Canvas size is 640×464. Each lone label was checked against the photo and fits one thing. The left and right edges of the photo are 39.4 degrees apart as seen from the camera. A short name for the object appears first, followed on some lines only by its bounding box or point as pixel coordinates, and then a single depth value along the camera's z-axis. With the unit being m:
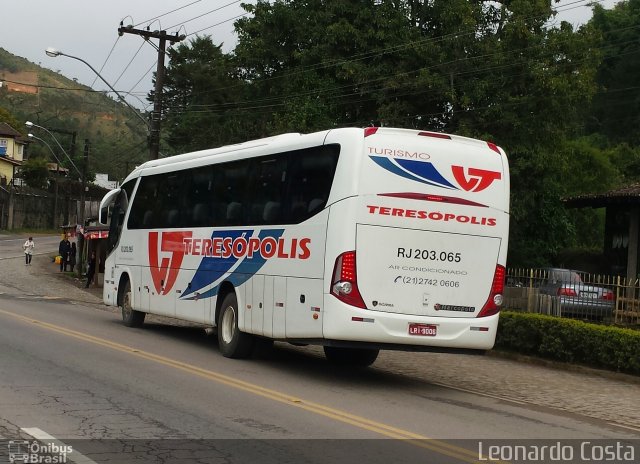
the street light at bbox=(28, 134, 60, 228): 77.17
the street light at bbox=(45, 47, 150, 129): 28.64
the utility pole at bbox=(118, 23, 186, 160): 30.97
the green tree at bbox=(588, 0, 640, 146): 62.00
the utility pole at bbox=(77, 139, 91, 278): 40.47
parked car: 19.44
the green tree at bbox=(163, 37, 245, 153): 42.16
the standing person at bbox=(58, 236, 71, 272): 44.44
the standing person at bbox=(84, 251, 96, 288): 36.93
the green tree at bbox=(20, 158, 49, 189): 88.75
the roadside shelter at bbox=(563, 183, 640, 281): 27.78
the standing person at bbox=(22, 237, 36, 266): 46.28
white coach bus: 12.34
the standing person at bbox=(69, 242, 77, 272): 45.16
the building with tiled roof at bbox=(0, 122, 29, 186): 92.03
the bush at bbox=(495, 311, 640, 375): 16.58
